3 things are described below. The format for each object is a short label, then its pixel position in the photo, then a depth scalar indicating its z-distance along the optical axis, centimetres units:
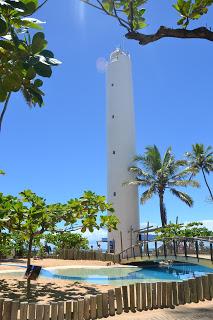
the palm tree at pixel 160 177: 2602
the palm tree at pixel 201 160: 2849
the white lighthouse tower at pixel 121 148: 2519
